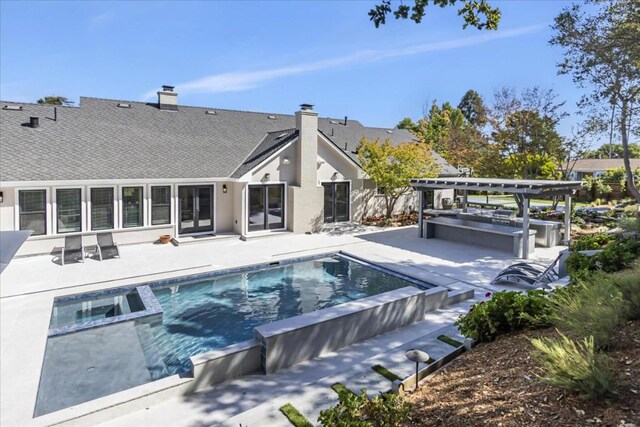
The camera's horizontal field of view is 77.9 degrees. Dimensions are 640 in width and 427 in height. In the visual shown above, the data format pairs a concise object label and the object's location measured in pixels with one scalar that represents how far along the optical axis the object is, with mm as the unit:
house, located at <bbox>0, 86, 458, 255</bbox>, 15883
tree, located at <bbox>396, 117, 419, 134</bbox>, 56244
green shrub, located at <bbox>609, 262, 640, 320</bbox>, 5512
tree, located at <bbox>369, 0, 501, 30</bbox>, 6074
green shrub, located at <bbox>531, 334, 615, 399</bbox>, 3734
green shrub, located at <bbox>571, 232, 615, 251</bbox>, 12703
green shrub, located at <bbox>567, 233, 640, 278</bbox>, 9758
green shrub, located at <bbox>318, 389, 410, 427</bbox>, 4188
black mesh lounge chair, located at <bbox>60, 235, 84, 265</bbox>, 14789
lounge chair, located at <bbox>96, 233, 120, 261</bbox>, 15448
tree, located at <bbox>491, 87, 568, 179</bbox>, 25344
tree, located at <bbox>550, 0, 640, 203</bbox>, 14062
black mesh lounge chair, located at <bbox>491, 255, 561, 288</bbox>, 11781
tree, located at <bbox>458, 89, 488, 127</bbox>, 27359
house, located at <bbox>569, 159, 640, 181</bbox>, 52969
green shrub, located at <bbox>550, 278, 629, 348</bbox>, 4758
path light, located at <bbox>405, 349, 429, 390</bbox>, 5145
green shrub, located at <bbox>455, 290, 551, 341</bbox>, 6348
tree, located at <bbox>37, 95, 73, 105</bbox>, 43425
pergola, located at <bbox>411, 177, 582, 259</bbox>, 15695
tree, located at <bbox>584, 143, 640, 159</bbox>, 66412
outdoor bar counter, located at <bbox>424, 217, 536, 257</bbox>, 16516
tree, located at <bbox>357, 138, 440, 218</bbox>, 22266
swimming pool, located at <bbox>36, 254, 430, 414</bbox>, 7531
